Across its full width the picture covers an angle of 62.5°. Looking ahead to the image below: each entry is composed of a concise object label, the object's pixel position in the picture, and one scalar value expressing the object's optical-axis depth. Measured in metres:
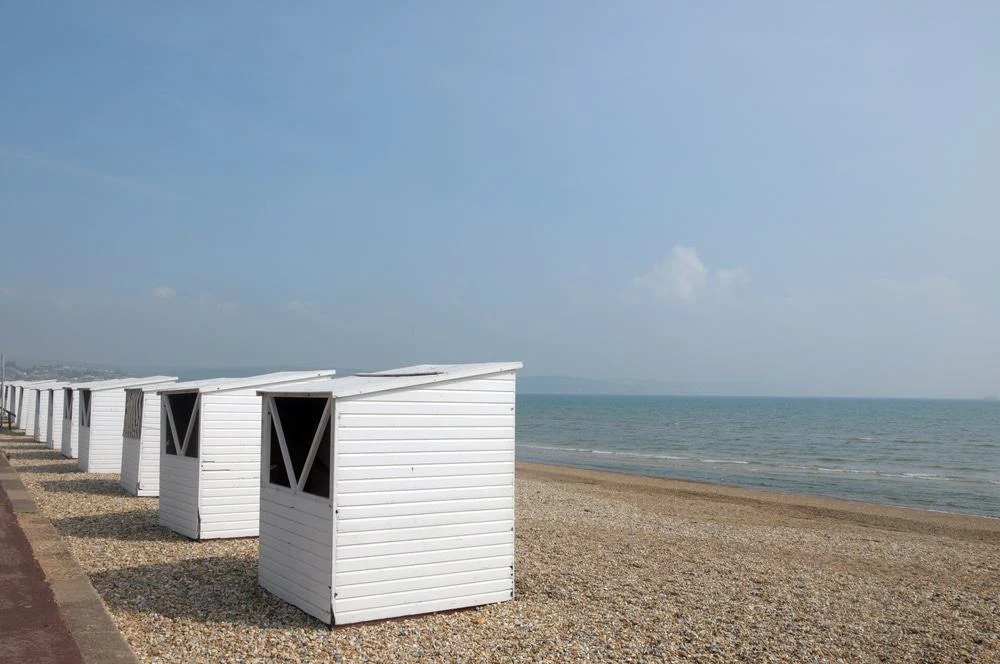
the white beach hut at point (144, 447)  14.60
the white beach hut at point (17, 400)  33.19
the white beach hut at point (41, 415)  27.48
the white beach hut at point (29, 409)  29.41
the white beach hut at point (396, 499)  6.85
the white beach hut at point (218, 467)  10.81
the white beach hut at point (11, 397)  35.48
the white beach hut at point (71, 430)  21.22
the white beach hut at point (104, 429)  18.11
